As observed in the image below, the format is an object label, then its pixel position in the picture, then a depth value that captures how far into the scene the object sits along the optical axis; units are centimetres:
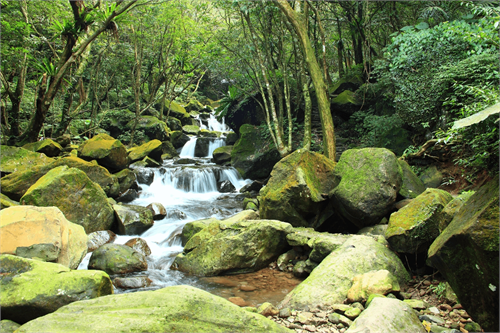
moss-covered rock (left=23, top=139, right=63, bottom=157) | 1065
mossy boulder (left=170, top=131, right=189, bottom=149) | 2000
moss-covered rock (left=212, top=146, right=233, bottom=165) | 1644
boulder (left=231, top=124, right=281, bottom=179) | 1426
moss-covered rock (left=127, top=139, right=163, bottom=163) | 1478
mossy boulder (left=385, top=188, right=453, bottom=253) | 413
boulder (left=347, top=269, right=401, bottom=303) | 370
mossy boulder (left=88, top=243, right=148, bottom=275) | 575
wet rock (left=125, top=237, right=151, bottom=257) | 693
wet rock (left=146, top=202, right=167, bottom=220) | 913
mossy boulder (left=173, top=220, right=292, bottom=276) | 570
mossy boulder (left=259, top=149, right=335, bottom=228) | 677
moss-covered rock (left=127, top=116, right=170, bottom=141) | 1858
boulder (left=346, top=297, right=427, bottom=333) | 279
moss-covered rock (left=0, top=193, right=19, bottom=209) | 697
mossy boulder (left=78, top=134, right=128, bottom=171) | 1135
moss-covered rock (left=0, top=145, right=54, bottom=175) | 909
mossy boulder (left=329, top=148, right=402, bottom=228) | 577
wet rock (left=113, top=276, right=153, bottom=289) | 518
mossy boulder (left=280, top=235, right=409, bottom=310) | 396
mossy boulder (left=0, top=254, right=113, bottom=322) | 313
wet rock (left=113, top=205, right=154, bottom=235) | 796
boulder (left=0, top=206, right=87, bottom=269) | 436
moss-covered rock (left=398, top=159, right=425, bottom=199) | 639
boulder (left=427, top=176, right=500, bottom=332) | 225
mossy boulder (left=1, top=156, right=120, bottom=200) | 802
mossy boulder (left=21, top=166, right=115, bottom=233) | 704
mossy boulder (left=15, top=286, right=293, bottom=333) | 227
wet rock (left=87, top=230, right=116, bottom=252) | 699
